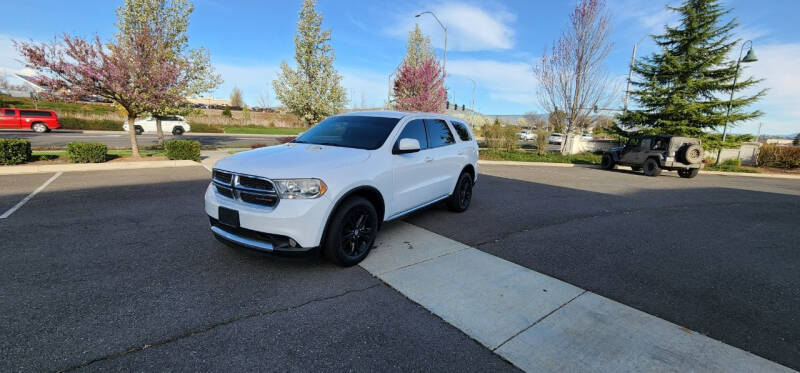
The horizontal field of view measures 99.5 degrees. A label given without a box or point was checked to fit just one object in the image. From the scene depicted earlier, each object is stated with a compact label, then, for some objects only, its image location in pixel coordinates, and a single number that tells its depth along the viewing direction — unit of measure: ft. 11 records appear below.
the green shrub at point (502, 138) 74.49
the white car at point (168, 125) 89.35
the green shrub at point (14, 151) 31.55
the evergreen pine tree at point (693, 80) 62.59
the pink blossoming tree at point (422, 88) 70.23
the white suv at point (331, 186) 10.76
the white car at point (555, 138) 137.80
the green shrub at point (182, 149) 40.19
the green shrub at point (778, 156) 63.36
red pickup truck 81.10
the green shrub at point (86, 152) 35.01
